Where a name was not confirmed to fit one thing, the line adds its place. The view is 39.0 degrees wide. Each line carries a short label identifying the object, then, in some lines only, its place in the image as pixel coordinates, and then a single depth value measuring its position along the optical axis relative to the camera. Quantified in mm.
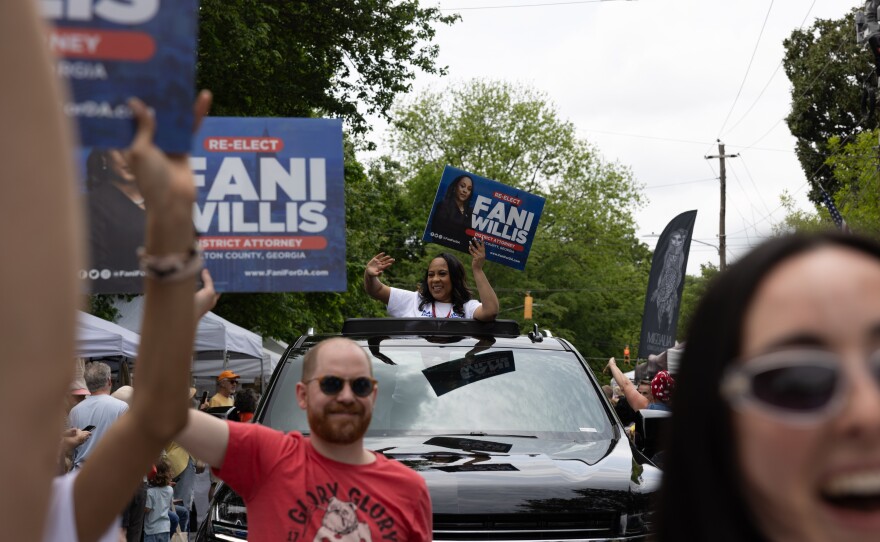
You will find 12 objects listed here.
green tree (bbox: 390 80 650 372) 55156
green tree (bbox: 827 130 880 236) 38719
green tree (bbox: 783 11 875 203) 48438
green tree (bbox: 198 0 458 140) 22484
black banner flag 15617
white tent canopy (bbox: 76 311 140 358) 12539
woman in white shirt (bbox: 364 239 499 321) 8398
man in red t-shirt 3625
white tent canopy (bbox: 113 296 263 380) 17703
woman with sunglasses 1309
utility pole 54094
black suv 5273
